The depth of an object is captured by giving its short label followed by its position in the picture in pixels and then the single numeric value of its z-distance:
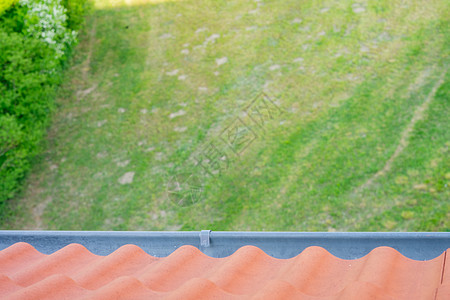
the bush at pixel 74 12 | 11.87
